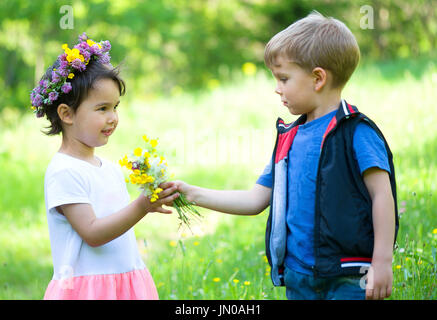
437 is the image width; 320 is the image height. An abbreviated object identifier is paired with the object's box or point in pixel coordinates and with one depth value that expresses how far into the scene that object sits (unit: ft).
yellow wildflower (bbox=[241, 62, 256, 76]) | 37.68
